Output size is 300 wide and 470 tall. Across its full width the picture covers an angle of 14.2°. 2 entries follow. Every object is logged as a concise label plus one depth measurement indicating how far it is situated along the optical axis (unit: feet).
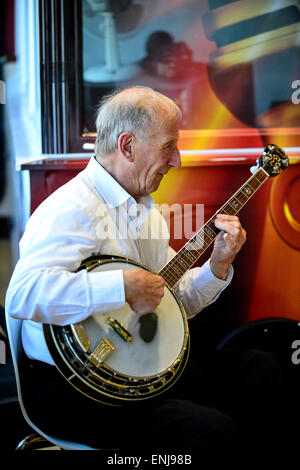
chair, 8.50
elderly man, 8.31
